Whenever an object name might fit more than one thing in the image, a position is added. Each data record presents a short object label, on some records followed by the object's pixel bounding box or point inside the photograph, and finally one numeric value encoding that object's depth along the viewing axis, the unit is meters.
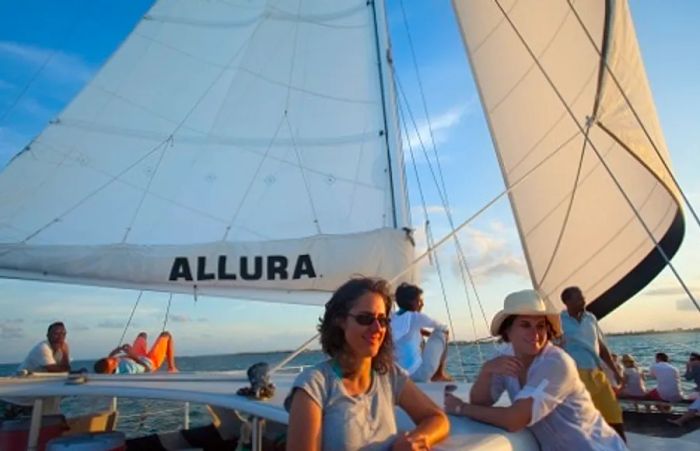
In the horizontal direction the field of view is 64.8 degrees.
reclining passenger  4.84
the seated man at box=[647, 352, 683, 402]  8.29
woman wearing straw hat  2.09
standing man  3.04
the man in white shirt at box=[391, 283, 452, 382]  3.93
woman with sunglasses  1.68
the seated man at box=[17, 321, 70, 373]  5.36
